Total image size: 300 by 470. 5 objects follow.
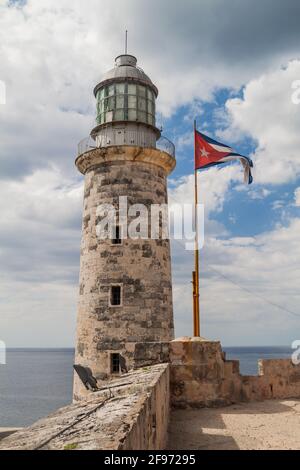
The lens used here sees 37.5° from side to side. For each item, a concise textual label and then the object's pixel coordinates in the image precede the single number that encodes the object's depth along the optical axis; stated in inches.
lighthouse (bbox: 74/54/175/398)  623.2
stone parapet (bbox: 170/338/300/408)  398.6
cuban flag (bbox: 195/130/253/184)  556.4
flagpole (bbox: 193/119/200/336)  470.0
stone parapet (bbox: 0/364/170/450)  134.5
